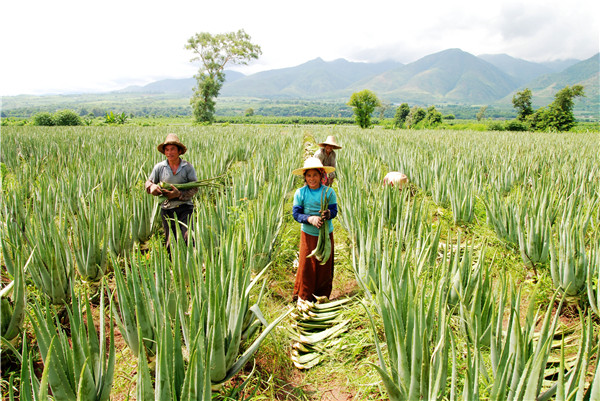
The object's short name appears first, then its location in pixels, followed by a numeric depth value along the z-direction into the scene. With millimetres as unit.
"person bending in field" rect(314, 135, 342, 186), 4431
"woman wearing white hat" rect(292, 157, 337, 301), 2766
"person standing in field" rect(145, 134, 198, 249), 3334
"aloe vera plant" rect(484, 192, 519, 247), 3229
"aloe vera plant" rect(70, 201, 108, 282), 2543
